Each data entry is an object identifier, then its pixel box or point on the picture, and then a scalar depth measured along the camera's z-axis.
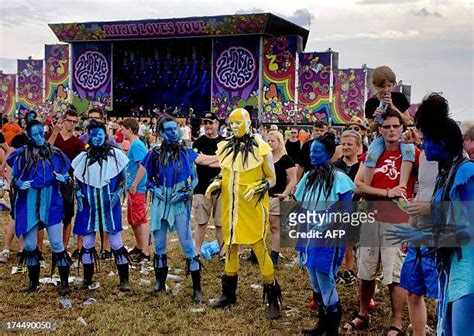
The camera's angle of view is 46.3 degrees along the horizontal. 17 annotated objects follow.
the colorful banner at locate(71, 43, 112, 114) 31.59
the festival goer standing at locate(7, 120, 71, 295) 5.85
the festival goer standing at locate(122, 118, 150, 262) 7.26
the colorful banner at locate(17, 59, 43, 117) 32.53
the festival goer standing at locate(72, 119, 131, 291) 6.04
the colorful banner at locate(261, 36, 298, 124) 26.84
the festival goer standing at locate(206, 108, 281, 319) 5.46
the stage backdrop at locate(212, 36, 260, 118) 27.67
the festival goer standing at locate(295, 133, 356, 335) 4.64
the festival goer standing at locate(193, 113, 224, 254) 7.30
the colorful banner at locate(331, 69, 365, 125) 25.61
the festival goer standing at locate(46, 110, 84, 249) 7.17
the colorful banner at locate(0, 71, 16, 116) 32.84
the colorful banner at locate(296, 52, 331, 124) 26.22
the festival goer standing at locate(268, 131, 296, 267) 7.28
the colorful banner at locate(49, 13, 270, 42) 27.11
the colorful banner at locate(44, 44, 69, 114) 32.00
